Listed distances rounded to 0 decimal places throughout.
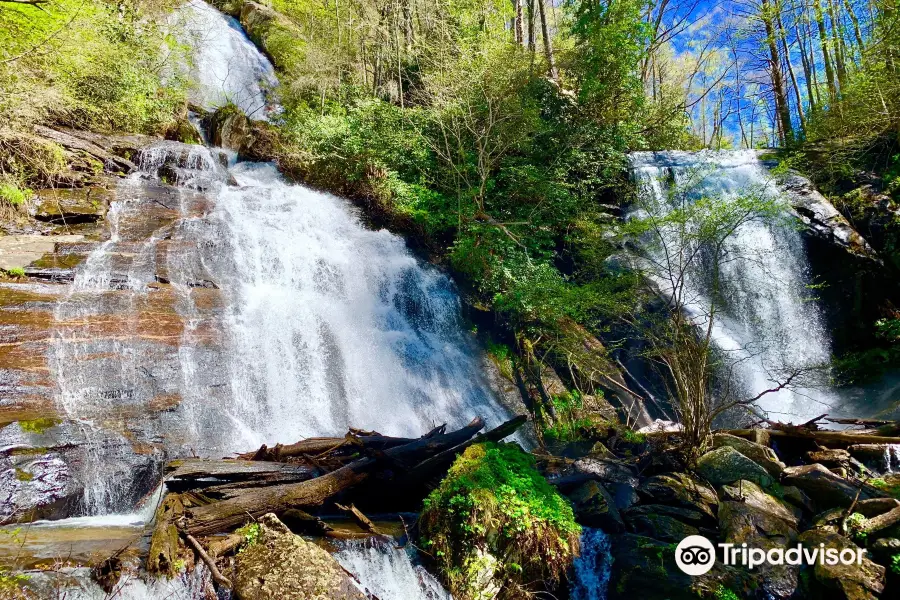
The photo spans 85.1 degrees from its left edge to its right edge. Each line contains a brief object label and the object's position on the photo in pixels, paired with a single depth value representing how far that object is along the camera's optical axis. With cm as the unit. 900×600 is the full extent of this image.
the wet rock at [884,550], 441
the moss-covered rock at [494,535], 423
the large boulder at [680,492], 545
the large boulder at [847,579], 413
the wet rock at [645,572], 423
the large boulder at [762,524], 444
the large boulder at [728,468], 566
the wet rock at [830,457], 671
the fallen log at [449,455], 545
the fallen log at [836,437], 707
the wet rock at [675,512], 521
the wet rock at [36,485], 479
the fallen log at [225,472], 457
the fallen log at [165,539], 353
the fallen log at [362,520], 469
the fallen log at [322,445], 570
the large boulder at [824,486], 536
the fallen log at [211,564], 362
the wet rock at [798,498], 555
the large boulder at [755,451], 615
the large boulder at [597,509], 506
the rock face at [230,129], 1514
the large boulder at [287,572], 352
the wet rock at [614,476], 568
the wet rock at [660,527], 493
